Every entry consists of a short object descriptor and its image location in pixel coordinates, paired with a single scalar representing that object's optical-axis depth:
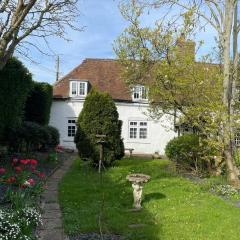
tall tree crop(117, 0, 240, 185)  8.85
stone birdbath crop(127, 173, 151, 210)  6.59
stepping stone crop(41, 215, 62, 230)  5.08
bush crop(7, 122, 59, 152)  13.04
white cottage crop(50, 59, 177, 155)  22.14
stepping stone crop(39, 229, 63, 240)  4.60
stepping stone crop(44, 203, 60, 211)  6.26
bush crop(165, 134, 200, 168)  11.79
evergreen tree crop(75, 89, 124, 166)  11.49
